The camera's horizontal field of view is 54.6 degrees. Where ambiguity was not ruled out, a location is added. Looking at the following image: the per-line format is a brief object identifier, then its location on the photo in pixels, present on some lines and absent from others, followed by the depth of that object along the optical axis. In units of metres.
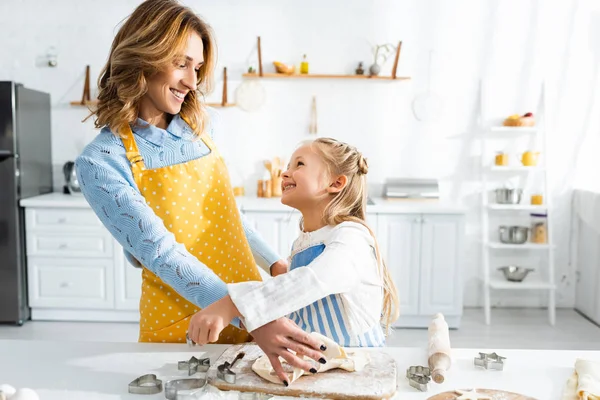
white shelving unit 4.03
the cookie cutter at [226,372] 0.99
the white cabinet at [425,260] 3.83
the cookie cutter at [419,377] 1.01
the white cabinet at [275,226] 3.84
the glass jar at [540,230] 4.13
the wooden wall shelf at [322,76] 4.17
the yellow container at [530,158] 4.09
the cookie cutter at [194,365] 1.08
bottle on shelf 4.17
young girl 1.08
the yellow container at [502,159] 4.14
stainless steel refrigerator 3.70
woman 1.21
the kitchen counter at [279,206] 3.79
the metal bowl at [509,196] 4.07
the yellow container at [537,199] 4.18
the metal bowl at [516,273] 4.07
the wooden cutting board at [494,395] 0.98
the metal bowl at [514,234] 4.04
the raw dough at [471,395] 0.96
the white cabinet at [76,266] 3.84
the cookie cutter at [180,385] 0.97
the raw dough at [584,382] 0.98
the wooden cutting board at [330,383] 0.95
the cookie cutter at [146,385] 0.99
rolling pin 1.05
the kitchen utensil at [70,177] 4.16
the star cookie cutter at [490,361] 1.12
